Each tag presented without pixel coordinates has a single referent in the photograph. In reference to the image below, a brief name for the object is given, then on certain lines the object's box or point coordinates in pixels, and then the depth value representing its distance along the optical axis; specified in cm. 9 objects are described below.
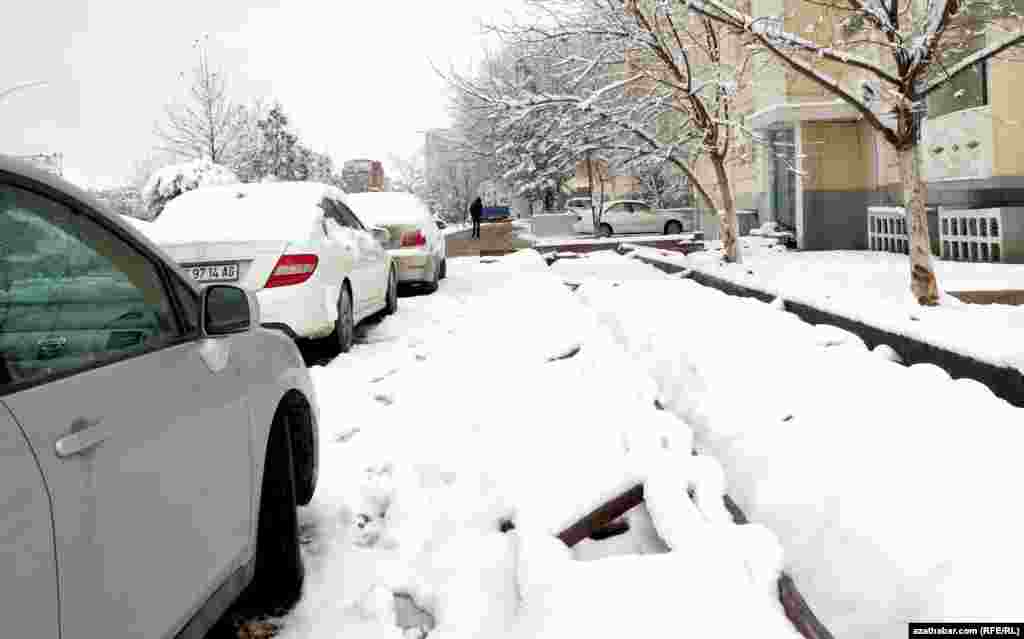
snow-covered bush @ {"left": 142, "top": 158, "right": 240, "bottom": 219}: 3312
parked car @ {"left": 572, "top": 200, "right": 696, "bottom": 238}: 3669
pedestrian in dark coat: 4381
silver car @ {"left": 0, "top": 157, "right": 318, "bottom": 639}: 164
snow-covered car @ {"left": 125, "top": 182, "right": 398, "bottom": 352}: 748
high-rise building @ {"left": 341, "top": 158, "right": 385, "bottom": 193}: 9212
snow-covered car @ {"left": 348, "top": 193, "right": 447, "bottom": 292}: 1427
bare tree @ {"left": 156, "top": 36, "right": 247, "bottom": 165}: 4672
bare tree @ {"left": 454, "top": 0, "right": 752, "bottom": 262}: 1420
